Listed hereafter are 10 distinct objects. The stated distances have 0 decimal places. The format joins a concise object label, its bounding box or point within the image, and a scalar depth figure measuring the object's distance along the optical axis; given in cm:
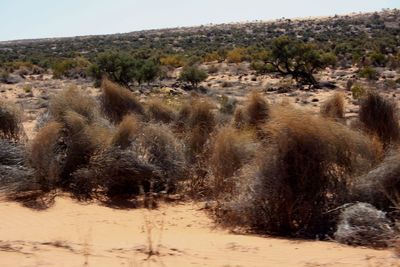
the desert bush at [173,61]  4572
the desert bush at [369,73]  3175
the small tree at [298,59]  3362
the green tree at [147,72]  3366
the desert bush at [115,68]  3266
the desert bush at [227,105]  1886
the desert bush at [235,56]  4631
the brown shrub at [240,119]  1417
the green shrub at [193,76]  3381
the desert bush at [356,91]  2338
